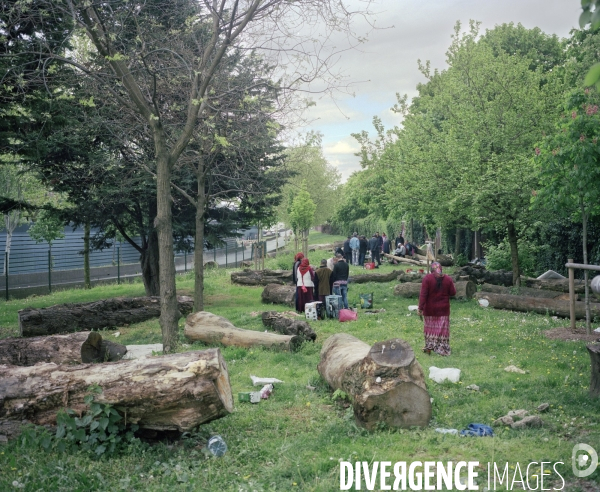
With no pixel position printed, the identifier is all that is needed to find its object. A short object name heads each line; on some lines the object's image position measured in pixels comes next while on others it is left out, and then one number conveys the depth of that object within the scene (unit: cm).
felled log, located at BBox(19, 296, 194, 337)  1448
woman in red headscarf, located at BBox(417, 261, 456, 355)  1144
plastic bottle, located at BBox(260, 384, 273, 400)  849
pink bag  1541
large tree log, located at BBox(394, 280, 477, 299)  1858
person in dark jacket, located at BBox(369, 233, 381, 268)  3319
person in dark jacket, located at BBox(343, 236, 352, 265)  3546
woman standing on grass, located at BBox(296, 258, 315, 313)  1634
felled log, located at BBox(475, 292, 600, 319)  1449
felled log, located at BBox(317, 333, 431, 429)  692
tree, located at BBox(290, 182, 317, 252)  3597
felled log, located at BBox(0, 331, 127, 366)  988
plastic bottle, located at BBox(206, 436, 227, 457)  621
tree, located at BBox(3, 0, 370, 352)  958
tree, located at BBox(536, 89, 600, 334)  1242
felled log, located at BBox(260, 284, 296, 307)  1920
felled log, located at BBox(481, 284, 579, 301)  1664
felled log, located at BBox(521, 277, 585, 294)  1700
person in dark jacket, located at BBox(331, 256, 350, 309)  1655
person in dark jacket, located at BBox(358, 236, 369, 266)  3511
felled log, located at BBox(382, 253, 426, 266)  3216
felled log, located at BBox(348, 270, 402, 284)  2445
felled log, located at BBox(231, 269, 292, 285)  2459
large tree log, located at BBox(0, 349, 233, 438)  626
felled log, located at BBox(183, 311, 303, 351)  1198
